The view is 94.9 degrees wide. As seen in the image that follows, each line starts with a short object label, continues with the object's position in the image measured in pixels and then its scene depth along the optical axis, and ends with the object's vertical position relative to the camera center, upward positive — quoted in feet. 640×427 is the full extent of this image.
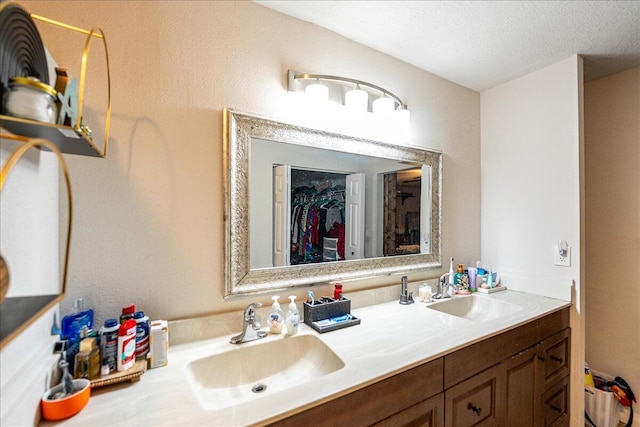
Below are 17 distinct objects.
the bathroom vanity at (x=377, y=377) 2.59 -1.76
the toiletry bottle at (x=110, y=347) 2.89 -1.32
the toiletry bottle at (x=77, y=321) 2.91 -1.08
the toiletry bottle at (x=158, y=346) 3.18 -1.43
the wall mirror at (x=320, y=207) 4.10 +0.13
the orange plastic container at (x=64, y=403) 2.34 -1.53
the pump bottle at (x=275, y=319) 4.01 -1.43
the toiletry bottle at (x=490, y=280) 6.31 -1.43
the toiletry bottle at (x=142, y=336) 3.12 -1.30
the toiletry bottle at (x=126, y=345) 2.93 -1.32
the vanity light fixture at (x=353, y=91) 4.58 +2.09
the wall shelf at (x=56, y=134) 1.71 +0.57
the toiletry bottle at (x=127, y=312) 3.08 -1.05
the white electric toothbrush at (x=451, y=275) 6.06 -1.27
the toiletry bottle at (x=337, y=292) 4.71 -1.25
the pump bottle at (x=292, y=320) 4.00 -1.45
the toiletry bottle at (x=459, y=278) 6.19 -1.35
